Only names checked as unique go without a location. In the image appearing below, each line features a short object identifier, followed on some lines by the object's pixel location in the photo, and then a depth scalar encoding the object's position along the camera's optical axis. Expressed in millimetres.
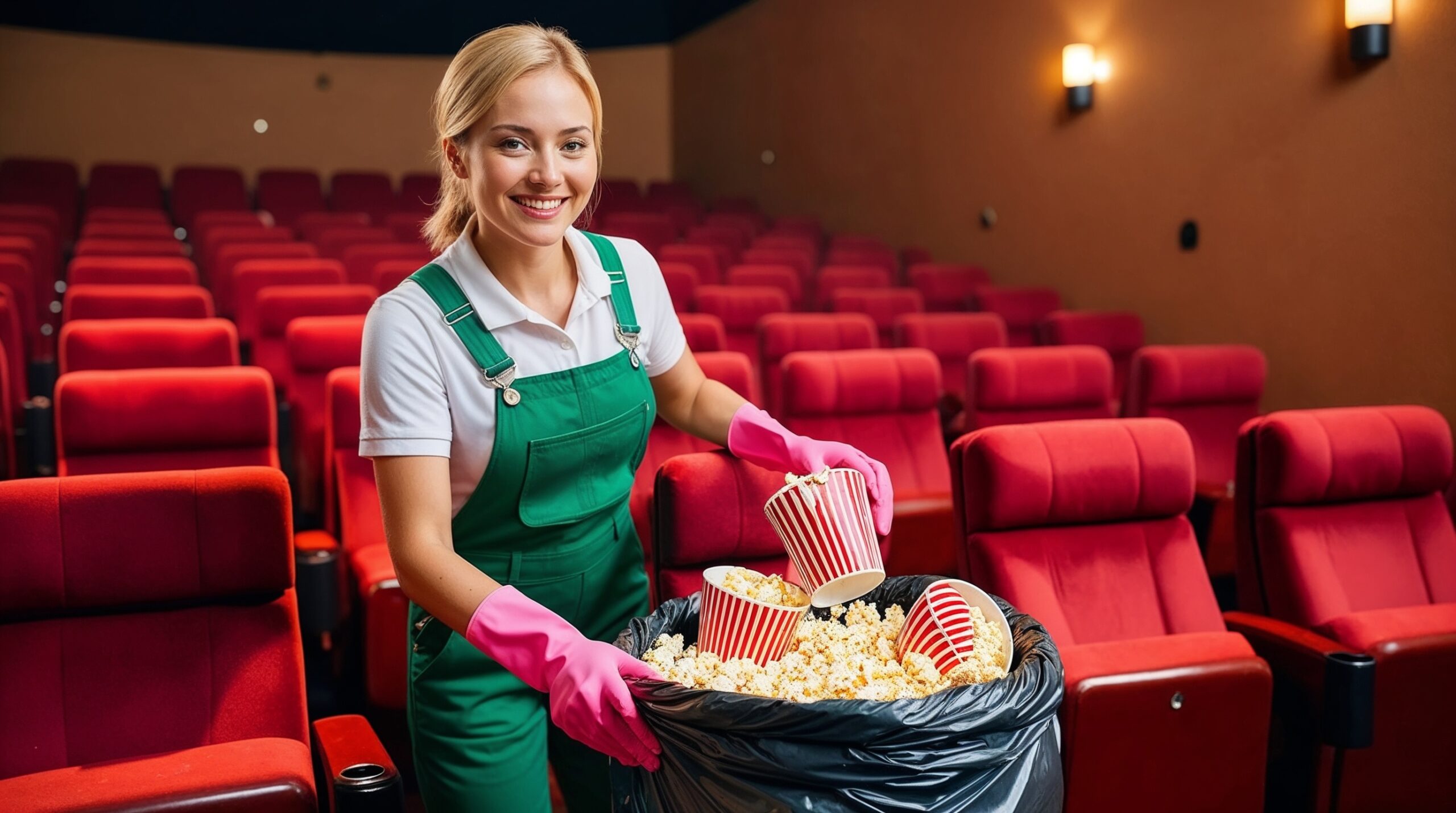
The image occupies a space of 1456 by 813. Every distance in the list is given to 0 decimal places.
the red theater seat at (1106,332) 3514
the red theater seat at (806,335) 3139
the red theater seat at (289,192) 6770
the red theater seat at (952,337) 3322
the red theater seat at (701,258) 4688
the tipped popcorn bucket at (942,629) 885
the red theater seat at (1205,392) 2744
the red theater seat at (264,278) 3672
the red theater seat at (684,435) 2340
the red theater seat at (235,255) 4152
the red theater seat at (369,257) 4328
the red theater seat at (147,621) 1172
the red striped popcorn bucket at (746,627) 880
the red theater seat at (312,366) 2617
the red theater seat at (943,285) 4484
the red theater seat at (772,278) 4340
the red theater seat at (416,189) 6863
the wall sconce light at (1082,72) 4445
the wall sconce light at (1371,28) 3131
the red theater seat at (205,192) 6546
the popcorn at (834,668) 836
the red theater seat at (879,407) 2561
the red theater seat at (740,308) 3756
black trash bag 755
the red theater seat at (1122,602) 1296
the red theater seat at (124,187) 6449
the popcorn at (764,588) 914
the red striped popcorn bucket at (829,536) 931
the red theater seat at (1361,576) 1495
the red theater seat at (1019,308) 4105
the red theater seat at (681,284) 4055
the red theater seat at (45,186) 6047
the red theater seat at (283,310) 3125
